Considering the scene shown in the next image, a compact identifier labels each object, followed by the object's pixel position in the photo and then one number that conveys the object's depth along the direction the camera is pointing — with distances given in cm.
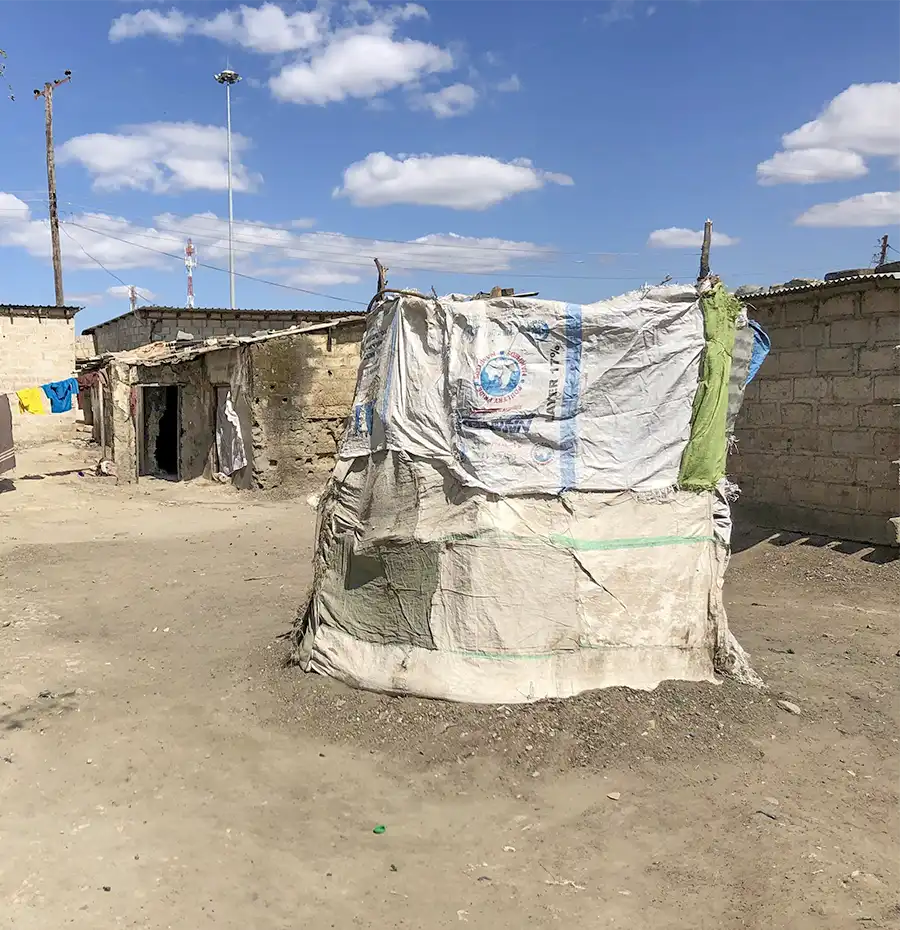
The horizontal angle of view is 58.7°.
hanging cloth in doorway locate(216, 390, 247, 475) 1385
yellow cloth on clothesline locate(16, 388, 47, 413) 1698
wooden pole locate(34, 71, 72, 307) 2486
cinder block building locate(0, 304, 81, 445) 2011
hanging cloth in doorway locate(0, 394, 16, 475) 1372
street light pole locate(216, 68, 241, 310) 2636
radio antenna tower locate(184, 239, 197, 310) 3553
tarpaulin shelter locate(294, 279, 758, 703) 415
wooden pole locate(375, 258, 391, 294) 541
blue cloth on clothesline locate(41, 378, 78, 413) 1720
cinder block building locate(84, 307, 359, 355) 1981
